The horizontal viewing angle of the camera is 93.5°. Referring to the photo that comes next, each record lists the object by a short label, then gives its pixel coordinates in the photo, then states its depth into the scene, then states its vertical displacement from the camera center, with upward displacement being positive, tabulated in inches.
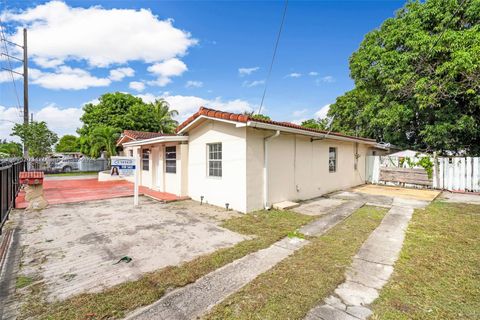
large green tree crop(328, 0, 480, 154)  430.3 +170.7
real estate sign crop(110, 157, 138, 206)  320.5 -14.7
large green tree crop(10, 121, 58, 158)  792.9 +74.4
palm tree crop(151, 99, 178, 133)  1216.8 +230.5
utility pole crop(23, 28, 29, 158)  655.1 +239.3
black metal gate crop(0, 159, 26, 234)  186.7 -34.9
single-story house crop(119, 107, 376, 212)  281.3 -6.0
